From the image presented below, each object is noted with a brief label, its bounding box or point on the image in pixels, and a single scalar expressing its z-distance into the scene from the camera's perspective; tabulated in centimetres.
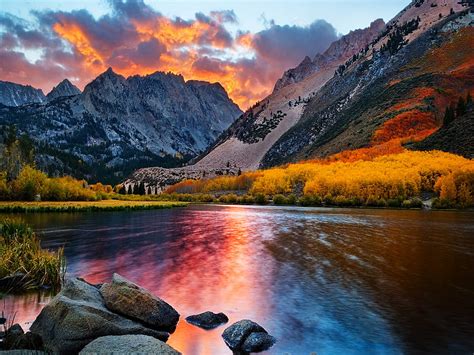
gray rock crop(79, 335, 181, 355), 1000
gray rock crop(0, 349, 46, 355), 1027
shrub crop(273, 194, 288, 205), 12255
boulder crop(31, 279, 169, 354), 1173
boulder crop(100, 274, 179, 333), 1435
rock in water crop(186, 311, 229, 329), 1584
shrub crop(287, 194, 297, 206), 12138
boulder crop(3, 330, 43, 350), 1120
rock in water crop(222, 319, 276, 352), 1344
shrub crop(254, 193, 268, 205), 13362
